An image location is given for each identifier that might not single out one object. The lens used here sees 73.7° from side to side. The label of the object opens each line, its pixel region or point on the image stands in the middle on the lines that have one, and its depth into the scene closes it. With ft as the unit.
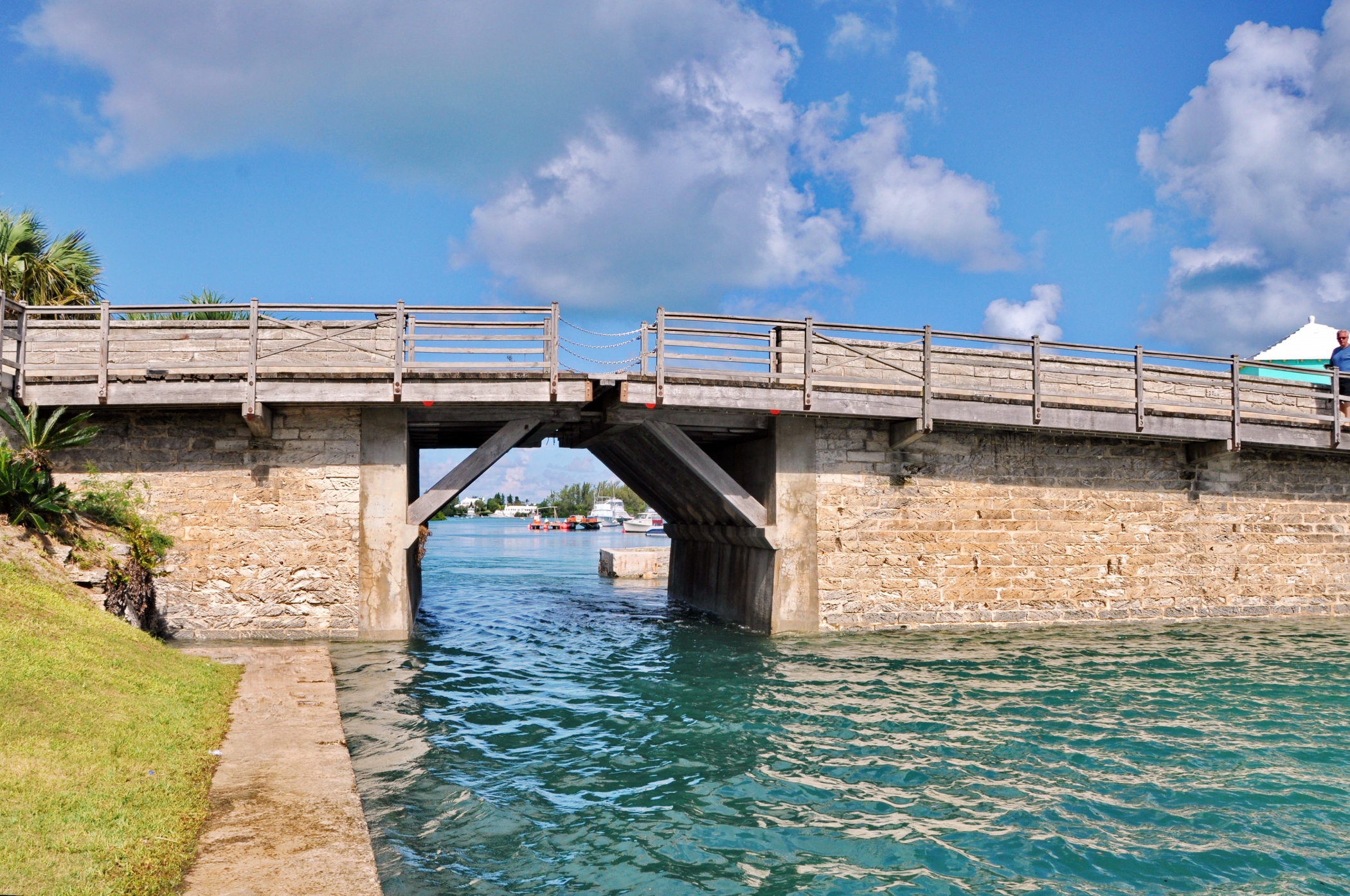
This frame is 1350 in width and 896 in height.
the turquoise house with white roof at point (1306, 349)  79.05
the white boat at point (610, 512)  429.38
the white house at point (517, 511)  648.79
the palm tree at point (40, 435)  42.37
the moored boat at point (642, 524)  332.19
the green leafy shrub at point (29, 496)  38.37
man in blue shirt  62.49
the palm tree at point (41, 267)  61.31
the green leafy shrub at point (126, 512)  44.47
